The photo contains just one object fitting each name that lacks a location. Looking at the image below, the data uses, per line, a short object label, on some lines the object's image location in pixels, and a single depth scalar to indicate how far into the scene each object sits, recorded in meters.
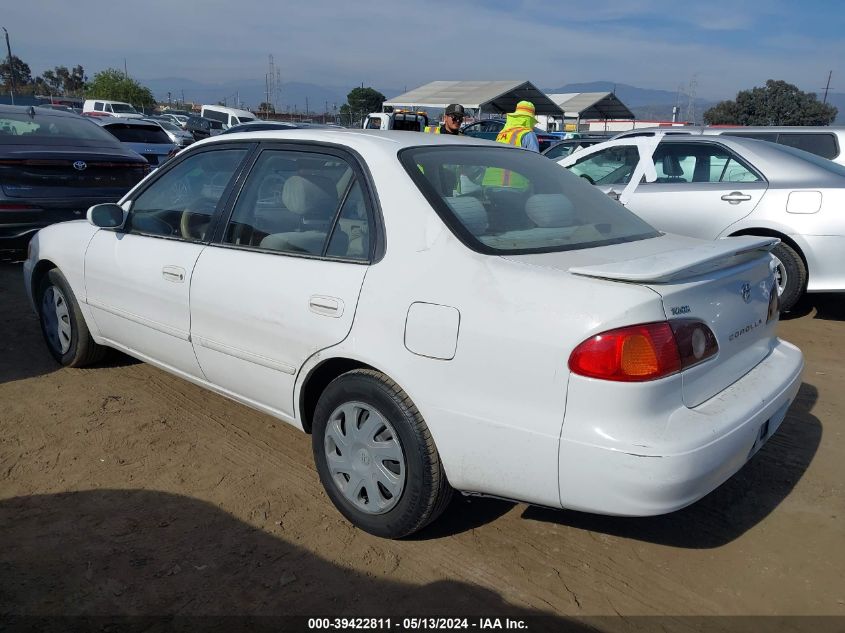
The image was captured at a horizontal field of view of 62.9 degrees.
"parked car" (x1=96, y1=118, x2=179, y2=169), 12.99
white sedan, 2.27
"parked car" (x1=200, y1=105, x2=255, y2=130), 27.14
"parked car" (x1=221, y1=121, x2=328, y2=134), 14.84
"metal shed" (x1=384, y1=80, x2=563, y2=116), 31.83
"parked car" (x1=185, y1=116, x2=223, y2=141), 25.70
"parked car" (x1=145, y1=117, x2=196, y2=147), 23.05
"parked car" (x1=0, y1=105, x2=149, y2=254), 6.50
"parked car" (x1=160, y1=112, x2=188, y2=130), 35.53
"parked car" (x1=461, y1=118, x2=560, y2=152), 21.24
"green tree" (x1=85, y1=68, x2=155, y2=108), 54.34
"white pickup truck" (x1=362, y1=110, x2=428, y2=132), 13.64
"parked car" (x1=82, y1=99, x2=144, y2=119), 34.16
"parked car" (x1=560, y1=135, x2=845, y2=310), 5.68
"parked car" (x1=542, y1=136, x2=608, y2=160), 12.59
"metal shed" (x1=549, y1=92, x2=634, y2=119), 39.21
